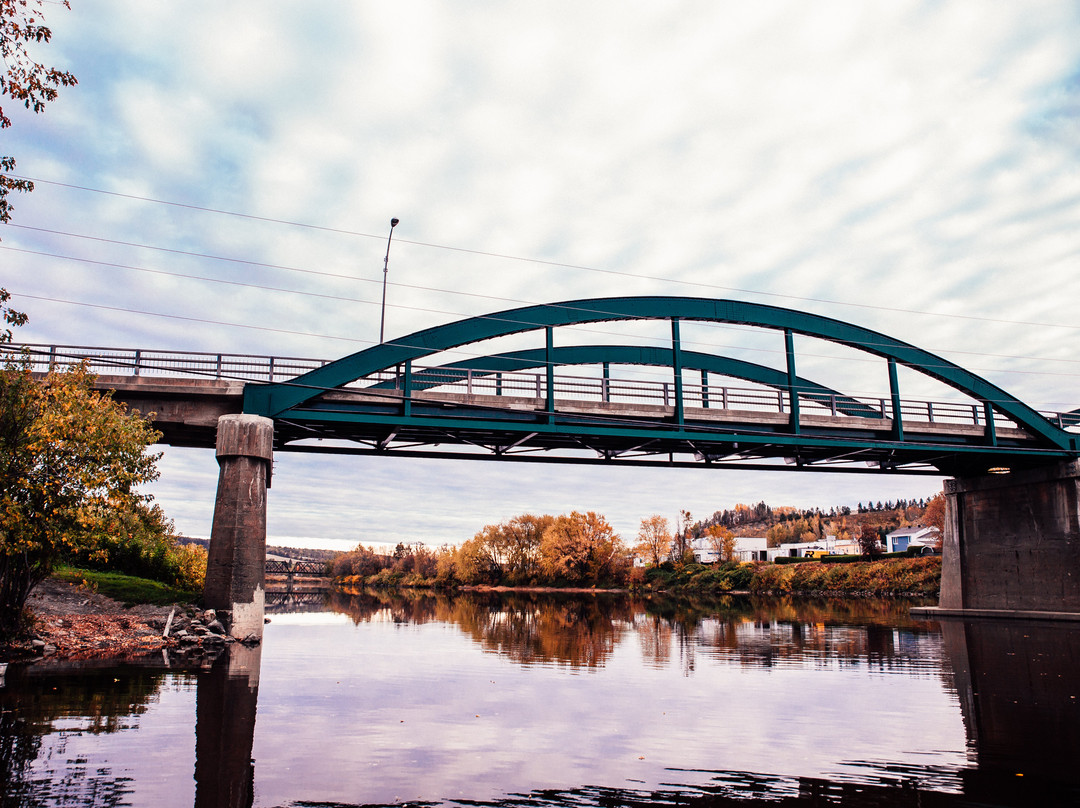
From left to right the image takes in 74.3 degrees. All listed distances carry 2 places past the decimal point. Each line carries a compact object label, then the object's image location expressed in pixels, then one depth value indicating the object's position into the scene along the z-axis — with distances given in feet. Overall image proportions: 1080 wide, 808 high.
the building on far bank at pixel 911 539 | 374.22
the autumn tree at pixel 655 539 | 325.21
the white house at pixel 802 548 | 429.38
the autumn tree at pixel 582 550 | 276.21
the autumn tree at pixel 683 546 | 321.11
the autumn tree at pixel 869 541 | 248.11
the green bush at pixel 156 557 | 91.35
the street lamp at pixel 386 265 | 94.47
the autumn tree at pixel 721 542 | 380.58
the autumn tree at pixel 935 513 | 408.87
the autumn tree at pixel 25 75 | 38.11
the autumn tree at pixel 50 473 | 57.93
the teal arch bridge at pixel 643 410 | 89.66
